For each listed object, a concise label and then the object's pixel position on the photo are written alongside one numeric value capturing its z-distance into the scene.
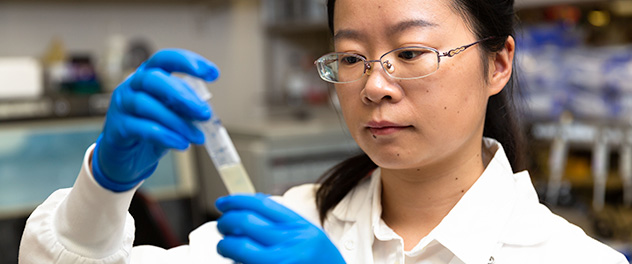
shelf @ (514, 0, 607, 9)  2.37
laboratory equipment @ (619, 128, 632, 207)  2.22
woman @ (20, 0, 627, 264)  0.82
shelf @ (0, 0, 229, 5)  3.27
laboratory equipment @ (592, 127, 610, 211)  2.30
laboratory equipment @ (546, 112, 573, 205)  2.41
